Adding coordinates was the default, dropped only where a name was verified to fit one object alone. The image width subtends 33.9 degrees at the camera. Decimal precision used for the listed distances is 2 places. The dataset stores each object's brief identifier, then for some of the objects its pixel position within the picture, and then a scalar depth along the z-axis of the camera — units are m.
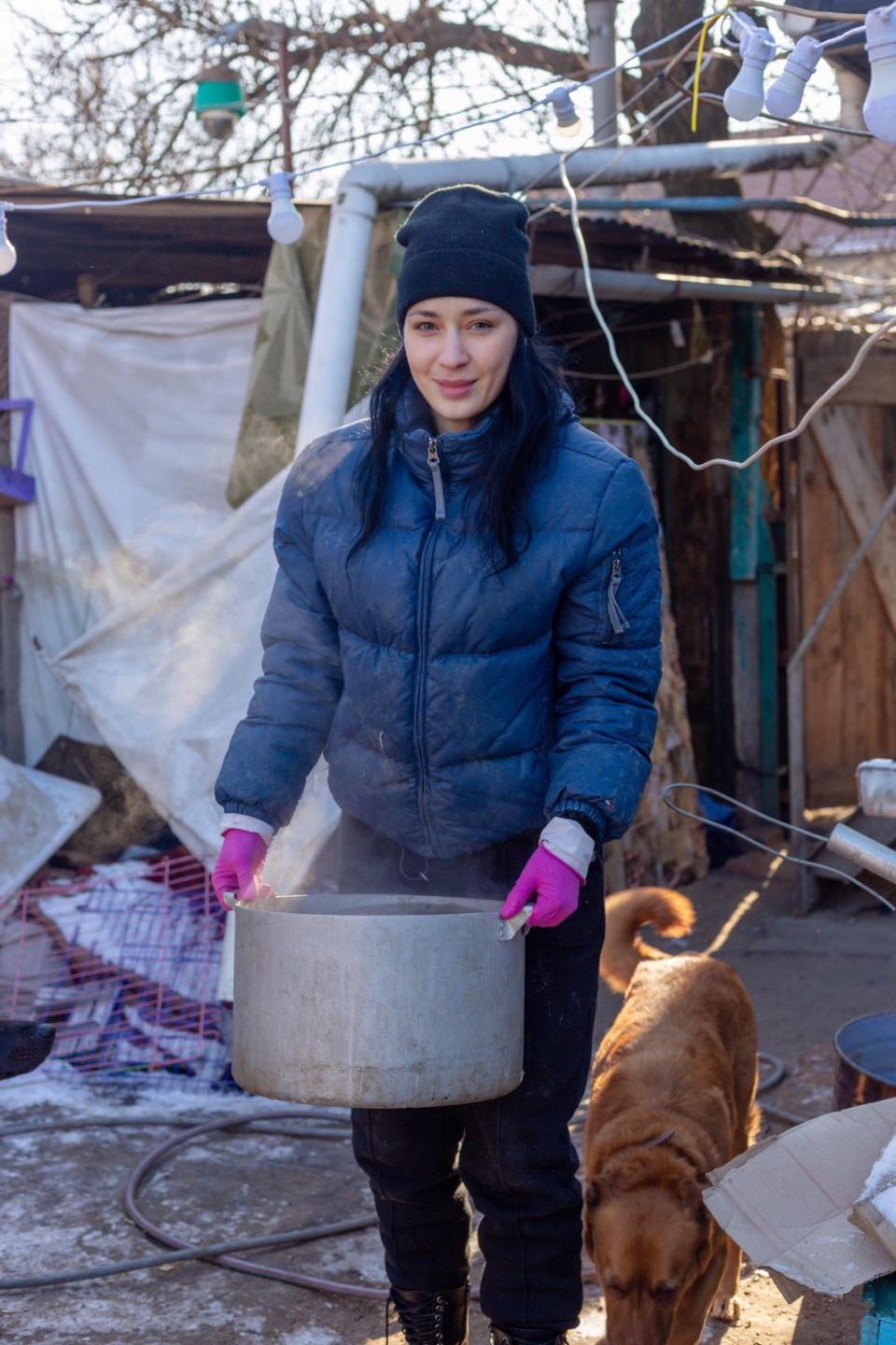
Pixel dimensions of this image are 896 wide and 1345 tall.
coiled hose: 3.44
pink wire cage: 4.93
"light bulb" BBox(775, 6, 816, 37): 3.44
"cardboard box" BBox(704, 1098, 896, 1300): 1.96
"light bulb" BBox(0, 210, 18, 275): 4.14
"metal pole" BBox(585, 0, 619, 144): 8.77
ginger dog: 2.96
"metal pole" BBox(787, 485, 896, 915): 6.51
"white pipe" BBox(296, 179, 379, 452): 4.98
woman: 2.44
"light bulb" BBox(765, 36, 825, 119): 2.88
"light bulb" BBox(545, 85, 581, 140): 4.29
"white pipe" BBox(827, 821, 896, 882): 2.07
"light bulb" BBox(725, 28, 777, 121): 3.02
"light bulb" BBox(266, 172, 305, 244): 4.34
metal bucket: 3.35
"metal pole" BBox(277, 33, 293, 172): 7.38
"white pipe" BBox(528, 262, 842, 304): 6.49
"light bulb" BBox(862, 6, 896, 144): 2.51
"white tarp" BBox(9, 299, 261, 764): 6.00
